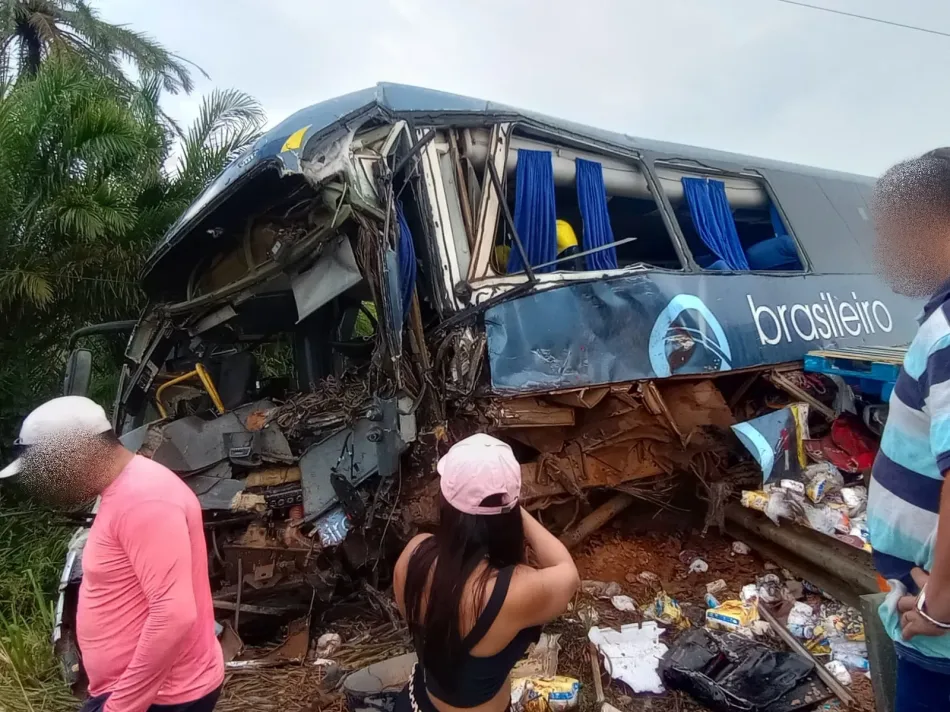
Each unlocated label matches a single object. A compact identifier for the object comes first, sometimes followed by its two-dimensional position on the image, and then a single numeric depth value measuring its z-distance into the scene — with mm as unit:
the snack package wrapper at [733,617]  3965
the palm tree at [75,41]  11664
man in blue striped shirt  1523
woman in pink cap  1789
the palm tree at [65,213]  6703
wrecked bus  4113
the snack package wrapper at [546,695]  3268
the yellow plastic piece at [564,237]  5180
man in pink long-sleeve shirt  1831
